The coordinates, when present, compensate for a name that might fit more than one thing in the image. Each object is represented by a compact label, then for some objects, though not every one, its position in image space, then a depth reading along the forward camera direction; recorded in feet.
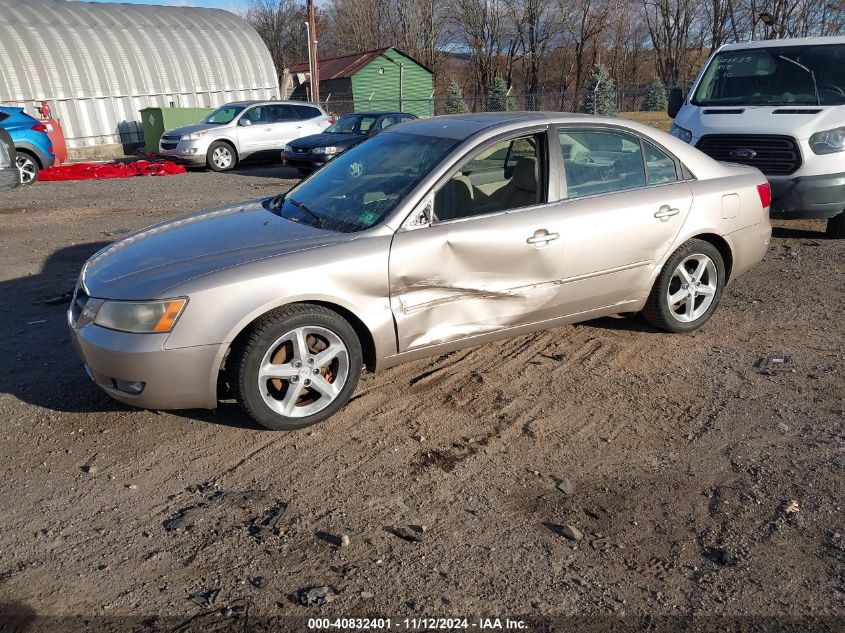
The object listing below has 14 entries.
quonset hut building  74.74
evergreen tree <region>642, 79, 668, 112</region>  110.01
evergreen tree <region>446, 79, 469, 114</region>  113.91
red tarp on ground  51.96
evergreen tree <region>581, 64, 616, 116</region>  99.55
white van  26.25
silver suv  57.41
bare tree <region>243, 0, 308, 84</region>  214.48
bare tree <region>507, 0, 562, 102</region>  161.89
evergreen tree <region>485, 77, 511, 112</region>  108.38
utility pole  100.88
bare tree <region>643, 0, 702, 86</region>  164.76
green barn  137.18
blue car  47.52
